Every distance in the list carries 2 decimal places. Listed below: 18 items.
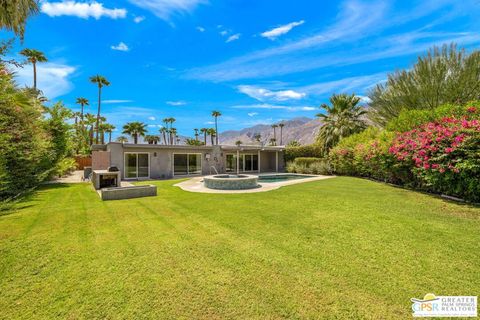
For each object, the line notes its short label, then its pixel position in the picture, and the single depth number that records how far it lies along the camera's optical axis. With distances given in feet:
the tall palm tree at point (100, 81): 110.32
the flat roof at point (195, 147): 53.66
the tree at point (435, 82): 60.80
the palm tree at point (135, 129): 152.66
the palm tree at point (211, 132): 215.96
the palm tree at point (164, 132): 222.75
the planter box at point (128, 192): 29.07
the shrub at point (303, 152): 75.63
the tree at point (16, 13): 18.34
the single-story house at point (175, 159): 52.95
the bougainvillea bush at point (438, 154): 23.02
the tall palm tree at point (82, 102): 140.05
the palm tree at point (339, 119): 73.61
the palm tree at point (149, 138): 165.46
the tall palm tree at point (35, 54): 82.12
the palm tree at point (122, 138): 202.13
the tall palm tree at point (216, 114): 188.75
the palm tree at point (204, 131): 217.93
